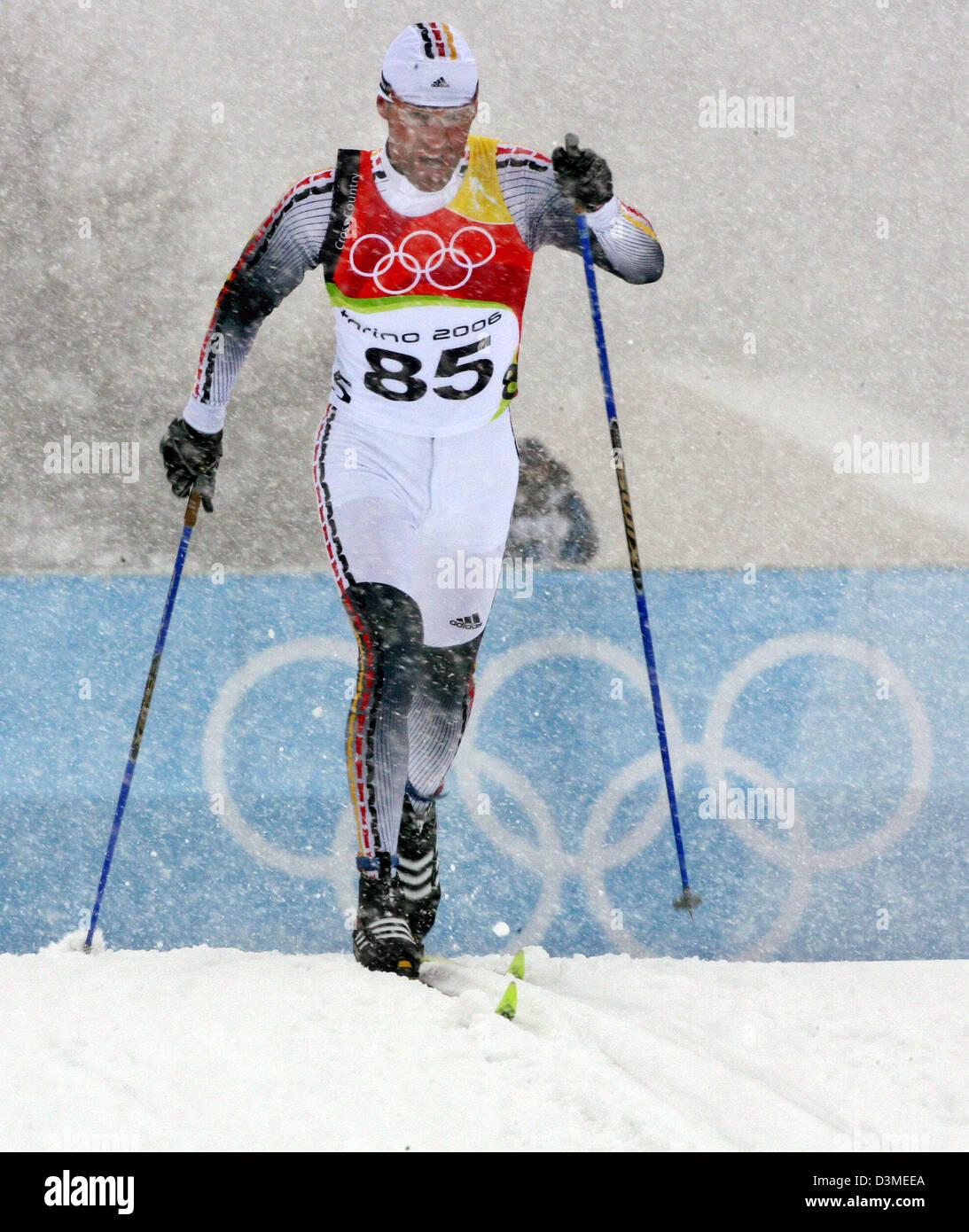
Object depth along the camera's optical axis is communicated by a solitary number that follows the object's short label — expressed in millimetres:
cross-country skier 5480
